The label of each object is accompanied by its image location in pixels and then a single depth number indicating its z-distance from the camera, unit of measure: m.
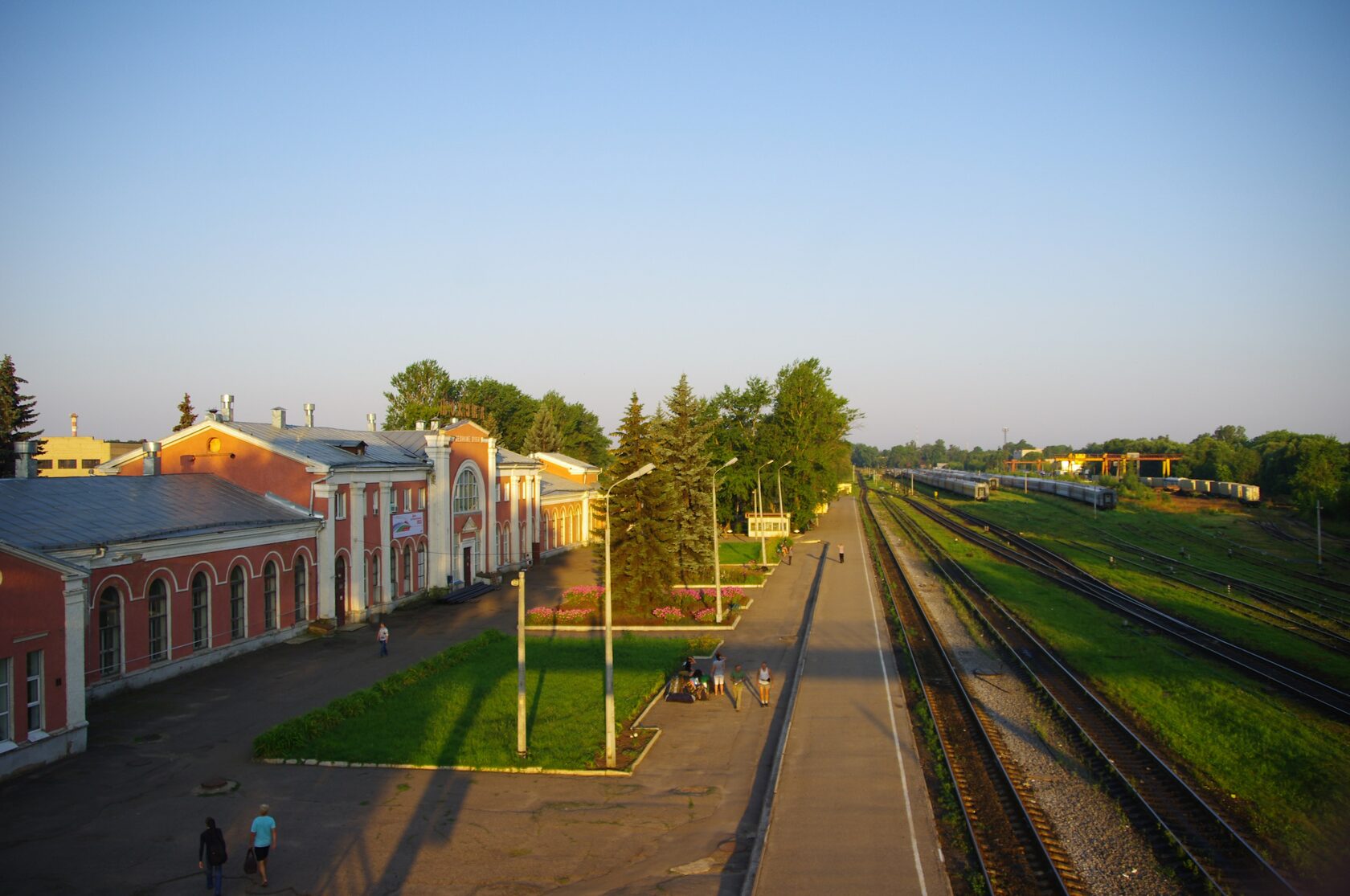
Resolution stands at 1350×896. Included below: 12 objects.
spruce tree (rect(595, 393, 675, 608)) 34.50
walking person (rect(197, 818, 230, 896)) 12.27
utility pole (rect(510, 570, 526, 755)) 17.73
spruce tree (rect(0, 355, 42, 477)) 45.16
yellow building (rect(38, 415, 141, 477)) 80.38
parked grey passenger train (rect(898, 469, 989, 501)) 96.81
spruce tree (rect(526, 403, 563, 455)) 94.31
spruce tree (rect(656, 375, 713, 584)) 39.28
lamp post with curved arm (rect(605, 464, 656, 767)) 17.48
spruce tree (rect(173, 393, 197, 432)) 69.69
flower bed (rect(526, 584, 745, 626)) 34.19
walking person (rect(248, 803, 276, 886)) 12.71
